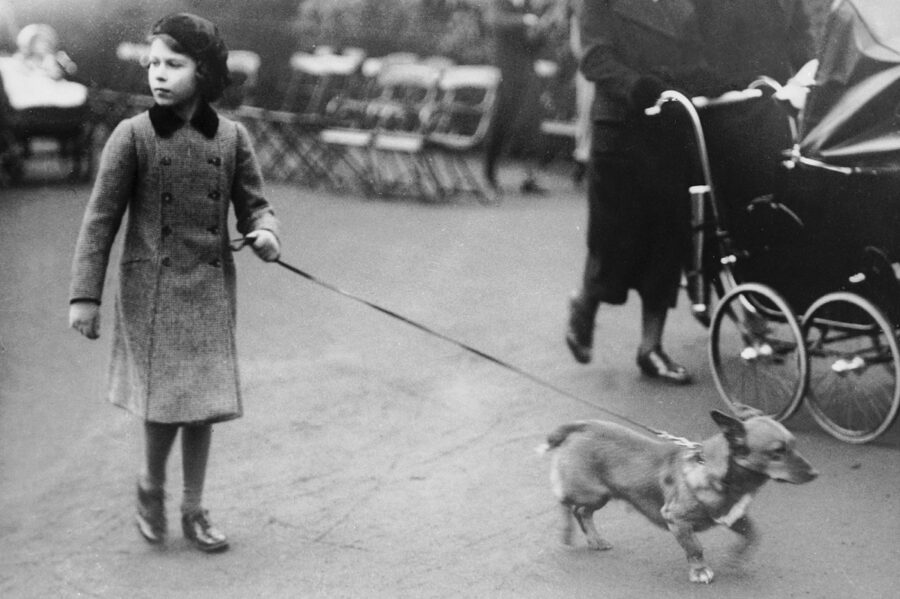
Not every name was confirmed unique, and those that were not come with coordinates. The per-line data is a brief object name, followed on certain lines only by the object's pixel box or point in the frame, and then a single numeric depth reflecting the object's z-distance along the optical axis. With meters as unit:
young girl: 4.43
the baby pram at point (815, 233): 5.41
